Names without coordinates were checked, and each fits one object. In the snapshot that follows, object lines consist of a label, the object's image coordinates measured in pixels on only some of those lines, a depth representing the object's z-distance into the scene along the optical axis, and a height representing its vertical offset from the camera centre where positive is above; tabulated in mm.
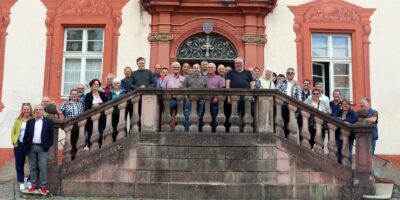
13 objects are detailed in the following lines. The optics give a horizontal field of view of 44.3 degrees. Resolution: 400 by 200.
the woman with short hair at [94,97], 8773 +610
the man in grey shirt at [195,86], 8266 +792
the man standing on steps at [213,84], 8273 +837
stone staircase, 7895 -498
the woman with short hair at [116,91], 9031 +746
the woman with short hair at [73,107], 8820 +426
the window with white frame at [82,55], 12133 +1864
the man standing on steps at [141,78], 8938 +982
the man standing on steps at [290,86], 9344 +916
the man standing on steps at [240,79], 8422 +936
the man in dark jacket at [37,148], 7844 -288
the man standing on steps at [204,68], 8742 +1147
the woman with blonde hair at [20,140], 8188 -169
